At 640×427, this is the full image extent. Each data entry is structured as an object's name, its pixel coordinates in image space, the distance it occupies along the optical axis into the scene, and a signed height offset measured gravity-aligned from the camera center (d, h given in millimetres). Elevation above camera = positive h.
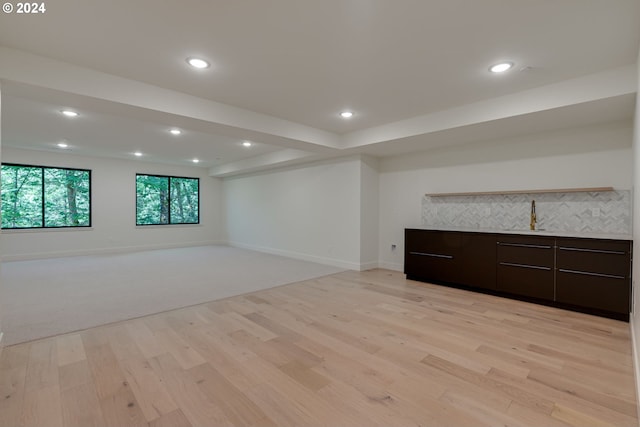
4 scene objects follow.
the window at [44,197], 6879 +308
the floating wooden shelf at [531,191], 3713 +288
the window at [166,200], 8789 +323
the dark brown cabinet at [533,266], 3298 -703
